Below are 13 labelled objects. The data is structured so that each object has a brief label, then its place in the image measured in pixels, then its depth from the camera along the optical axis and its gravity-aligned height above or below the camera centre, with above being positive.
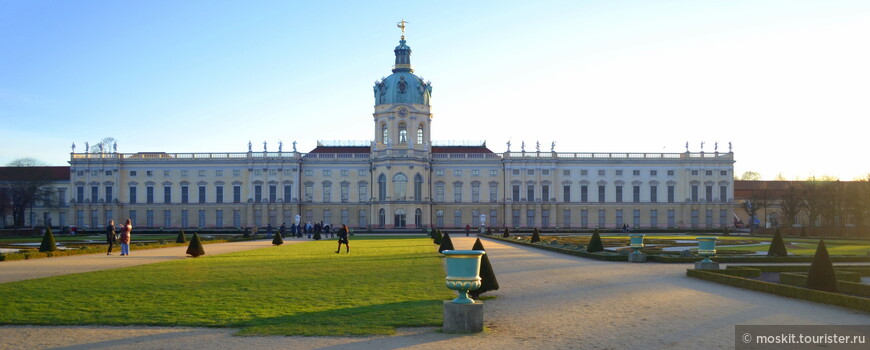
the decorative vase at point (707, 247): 22.45 -1.54
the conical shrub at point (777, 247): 26.75 -1.86
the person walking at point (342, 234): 29.64 -1.42
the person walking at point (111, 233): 30.90 -1.40
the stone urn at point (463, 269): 10.42 -1.01
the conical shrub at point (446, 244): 27.25 -1.70
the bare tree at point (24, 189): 74.00 +1.25
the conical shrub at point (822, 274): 14.87 -1.58
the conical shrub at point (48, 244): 29.88 -1.75
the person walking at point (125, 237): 28.98 -1.45
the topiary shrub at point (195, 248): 28.56 -1.86
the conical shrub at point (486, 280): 13.69 -1.53
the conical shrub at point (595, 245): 29.61 -1.92
